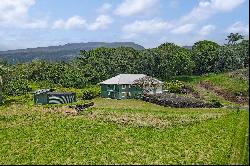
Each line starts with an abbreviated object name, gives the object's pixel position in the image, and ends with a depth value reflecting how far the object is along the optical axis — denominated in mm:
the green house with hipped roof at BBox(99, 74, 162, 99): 67000
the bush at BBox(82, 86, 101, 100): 66169
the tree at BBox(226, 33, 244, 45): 133325
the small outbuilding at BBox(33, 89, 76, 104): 61094
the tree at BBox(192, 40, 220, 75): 99000
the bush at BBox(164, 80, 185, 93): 69875
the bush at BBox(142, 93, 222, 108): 54844
